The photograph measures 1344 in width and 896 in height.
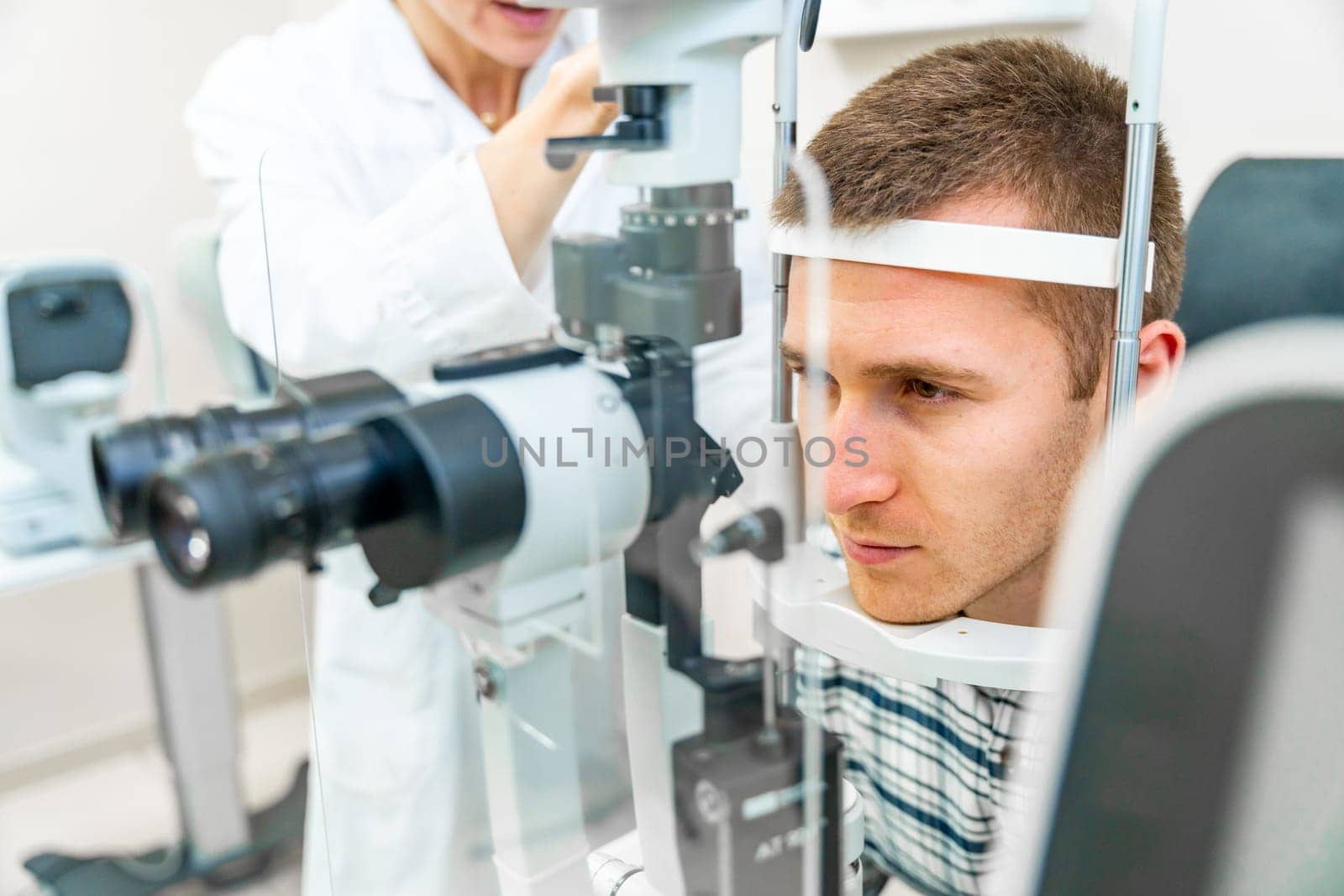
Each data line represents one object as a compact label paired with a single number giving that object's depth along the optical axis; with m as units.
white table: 1.93
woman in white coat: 0.54
